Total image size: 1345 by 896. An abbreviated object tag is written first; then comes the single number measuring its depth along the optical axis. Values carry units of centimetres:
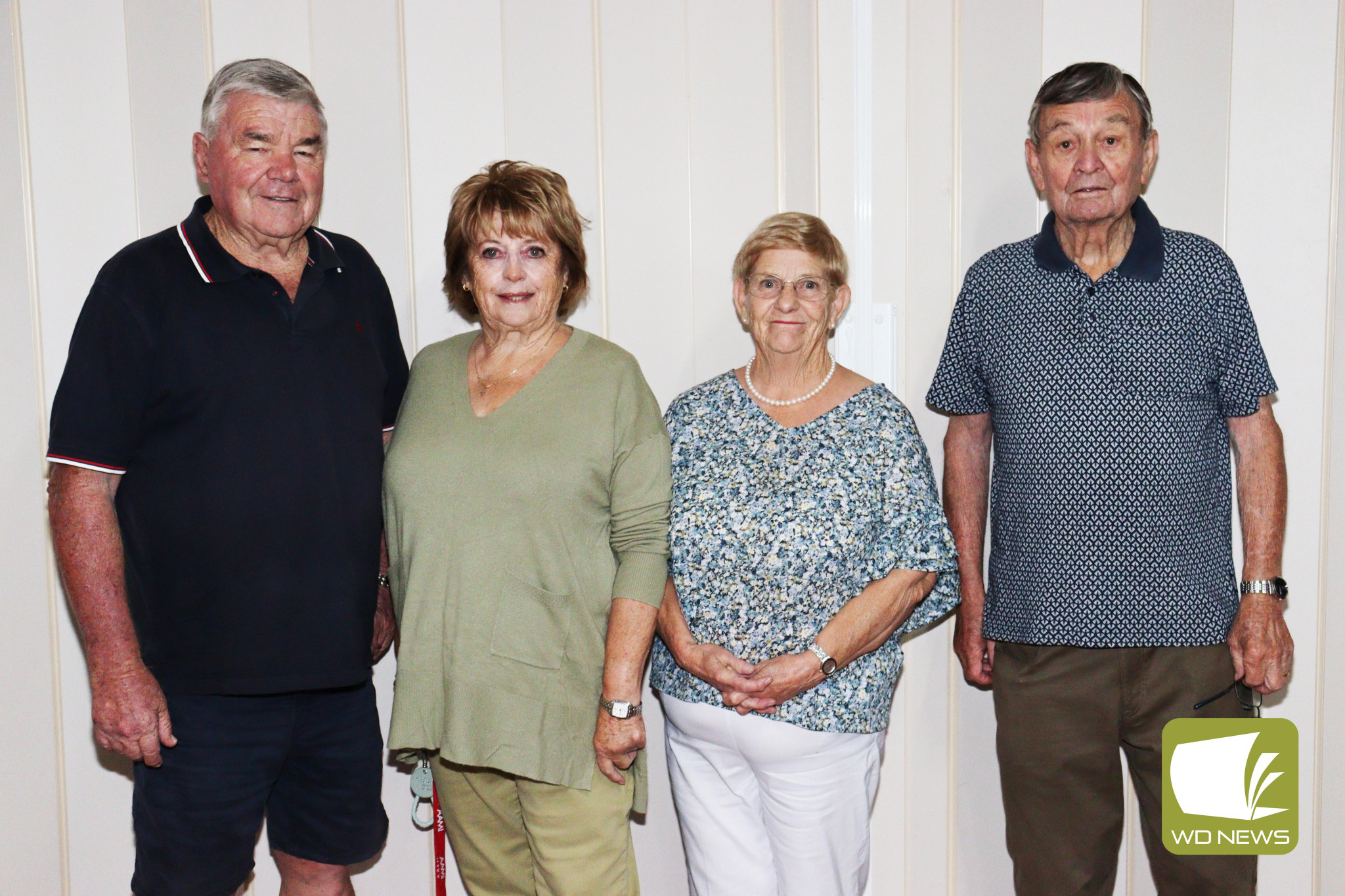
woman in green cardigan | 173
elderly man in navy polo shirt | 171
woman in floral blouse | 182
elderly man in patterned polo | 193
